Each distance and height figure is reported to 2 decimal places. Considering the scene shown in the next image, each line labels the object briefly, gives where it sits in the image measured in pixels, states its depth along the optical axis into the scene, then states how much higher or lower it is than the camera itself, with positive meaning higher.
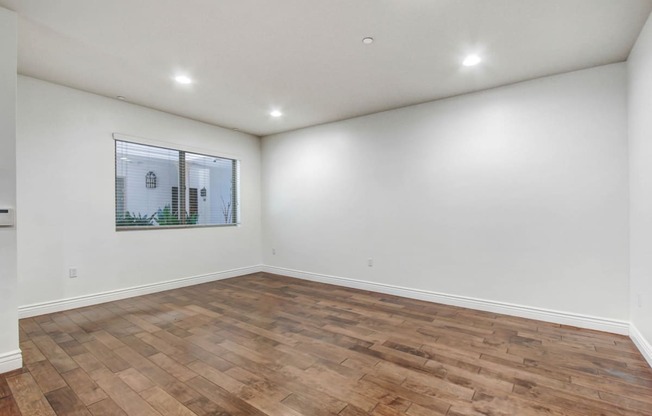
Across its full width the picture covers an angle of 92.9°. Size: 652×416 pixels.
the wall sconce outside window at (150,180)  4.44 +0.43
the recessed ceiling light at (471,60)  2.88 +1.39
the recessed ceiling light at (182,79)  3.34 +1.43
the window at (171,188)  4.20 +0.34
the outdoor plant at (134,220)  4.13 -0.14
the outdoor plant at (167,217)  4.55 -0.11
